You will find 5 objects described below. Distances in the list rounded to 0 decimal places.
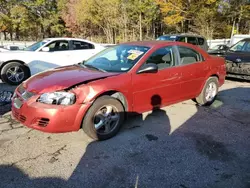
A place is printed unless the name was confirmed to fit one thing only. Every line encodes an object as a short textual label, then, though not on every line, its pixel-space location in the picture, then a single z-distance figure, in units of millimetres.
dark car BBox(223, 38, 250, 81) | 7817
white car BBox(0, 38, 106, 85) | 7234
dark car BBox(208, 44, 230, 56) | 9333
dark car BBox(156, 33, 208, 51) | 11031
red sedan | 3371
